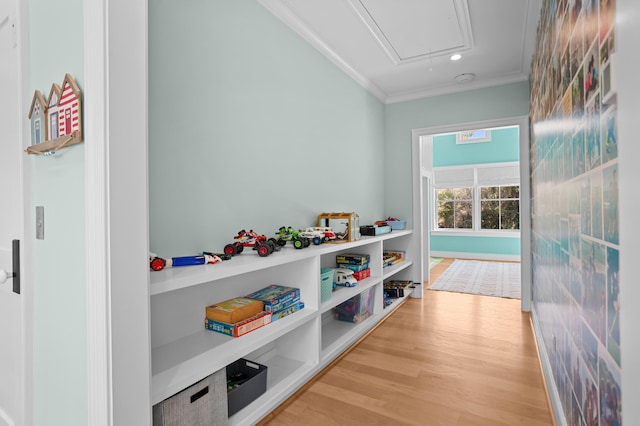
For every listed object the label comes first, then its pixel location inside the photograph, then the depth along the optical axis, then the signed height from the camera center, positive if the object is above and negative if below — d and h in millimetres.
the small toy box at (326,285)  2359 -507
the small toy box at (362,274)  2934 -541
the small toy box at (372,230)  3109 -167
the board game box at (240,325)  1708 -575
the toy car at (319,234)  2353 -156
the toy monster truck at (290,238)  2098 -162
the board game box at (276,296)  1925 -490
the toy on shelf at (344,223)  2641 -87
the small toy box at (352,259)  2992 -414
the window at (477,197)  6863 +286
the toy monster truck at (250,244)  1807 -171
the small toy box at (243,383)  1655 -880
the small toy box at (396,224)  3877 -140
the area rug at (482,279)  4270 -981
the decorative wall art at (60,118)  1040 +308
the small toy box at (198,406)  1281 -764
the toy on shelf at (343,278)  2775 -537
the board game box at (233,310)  1750 -507
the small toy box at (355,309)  2914 -836
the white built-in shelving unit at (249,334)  1374 -614
